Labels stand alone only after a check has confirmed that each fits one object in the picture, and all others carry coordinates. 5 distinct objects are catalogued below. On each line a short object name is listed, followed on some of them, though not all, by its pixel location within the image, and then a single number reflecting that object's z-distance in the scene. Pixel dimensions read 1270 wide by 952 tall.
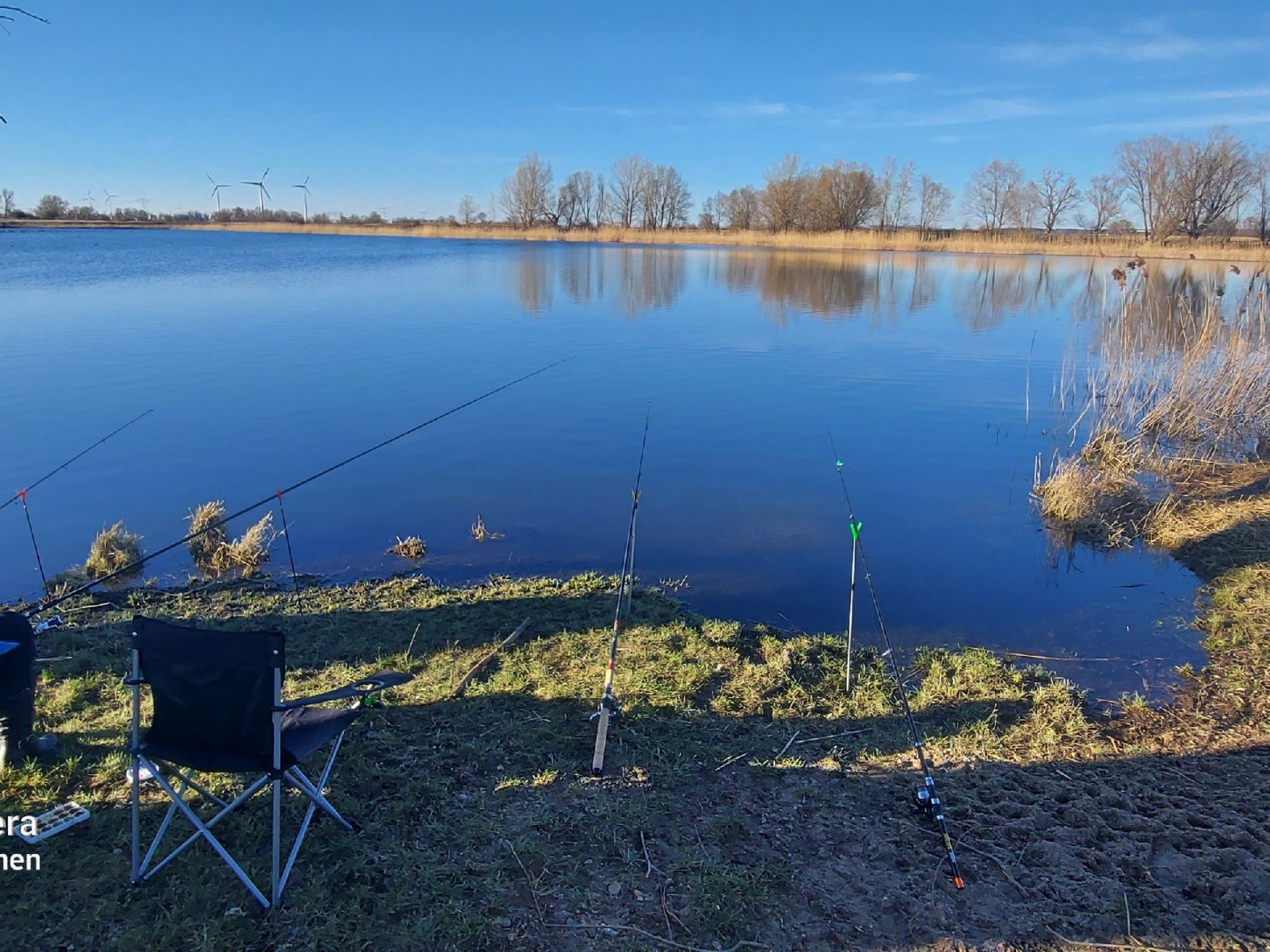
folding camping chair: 2.46
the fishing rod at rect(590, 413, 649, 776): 3.30
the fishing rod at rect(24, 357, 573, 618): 3.74
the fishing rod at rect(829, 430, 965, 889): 2.78
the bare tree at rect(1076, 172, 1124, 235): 51.41
